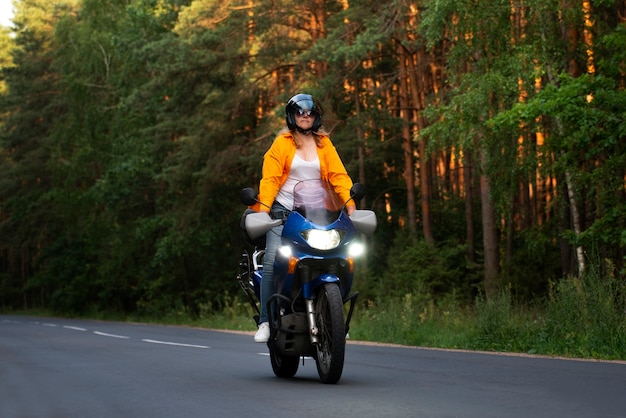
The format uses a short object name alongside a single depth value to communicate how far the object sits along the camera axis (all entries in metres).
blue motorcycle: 16.67
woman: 17.58
